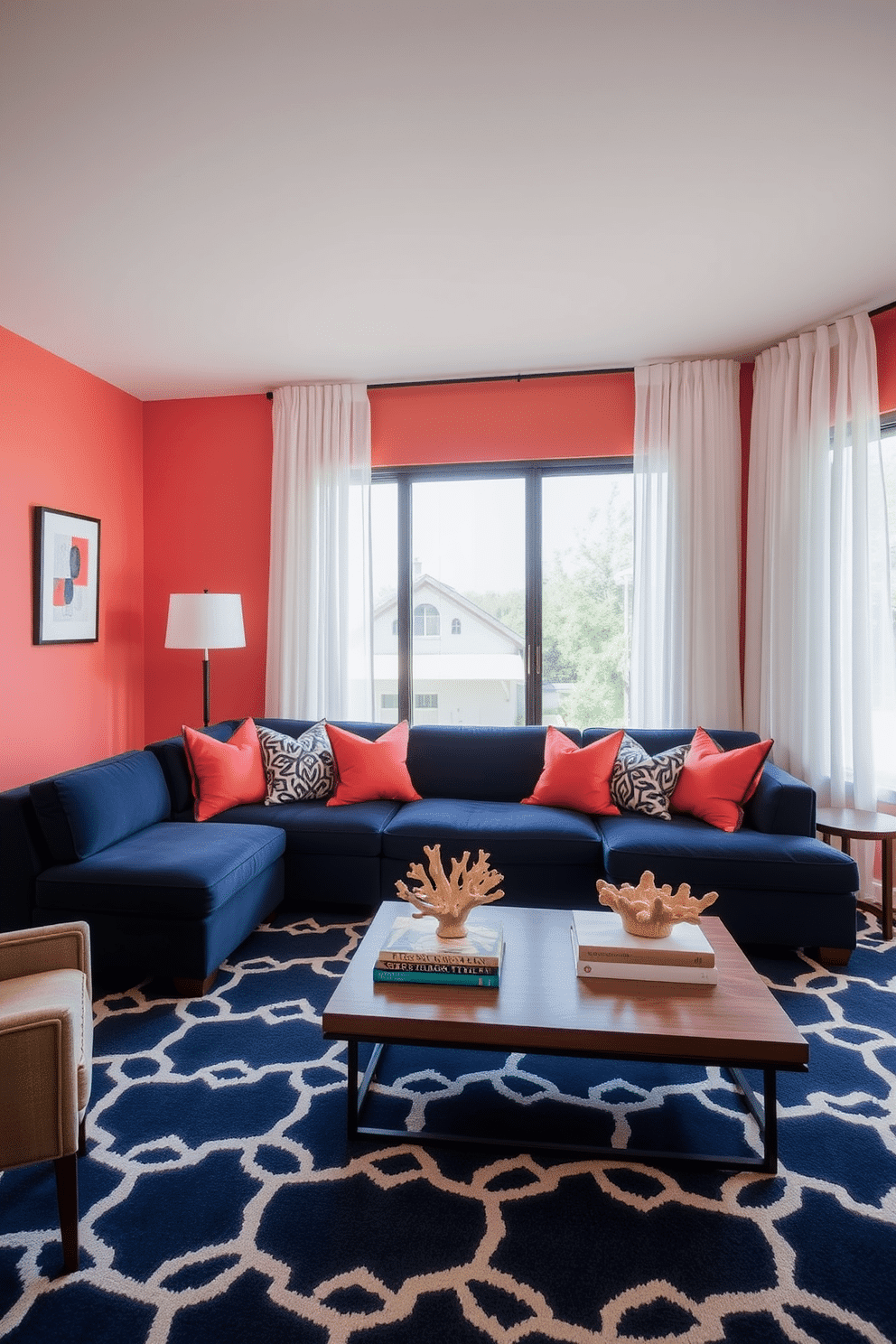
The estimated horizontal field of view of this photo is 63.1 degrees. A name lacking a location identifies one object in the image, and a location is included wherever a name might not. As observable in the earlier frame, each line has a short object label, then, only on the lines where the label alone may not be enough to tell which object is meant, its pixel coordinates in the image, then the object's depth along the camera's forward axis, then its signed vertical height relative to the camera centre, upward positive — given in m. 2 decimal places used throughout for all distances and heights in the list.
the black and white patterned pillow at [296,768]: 3.72 -0.51
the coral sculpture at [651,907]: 2.04 -0.67
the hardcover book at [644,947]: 1.97 -0.76
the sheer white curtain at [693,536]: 4.23 +0.79
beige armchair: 1.46 -0.86
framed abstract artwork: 3.96 +0.52
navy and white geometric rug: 1.43 -1.26
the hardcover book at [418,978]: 1.96 -0.83
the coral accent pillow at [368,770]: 3.75 -0.53
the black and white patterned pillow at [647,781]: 3.52 -0.54
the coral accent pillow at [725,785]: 3.33 -0.53
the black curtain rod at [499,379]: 4.45 +1.81
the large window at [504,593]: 4.57 +0.49
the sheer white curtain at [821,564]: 3.59 +0.56
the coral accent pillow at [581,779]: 3.59 -0.54
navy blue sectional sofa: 2.68 -0.76
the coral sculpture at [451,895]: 2.11 -0.66
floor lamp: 4.13 +0.27
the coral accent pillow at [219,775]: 3.54 -0.52
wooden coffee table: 1.69 -0.85
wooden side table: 3.13 -0.70
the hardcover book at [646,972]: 1.94 -0.82
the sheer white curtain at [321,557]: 4.61 +0.71
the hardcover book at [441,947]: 1.96 -0.78
